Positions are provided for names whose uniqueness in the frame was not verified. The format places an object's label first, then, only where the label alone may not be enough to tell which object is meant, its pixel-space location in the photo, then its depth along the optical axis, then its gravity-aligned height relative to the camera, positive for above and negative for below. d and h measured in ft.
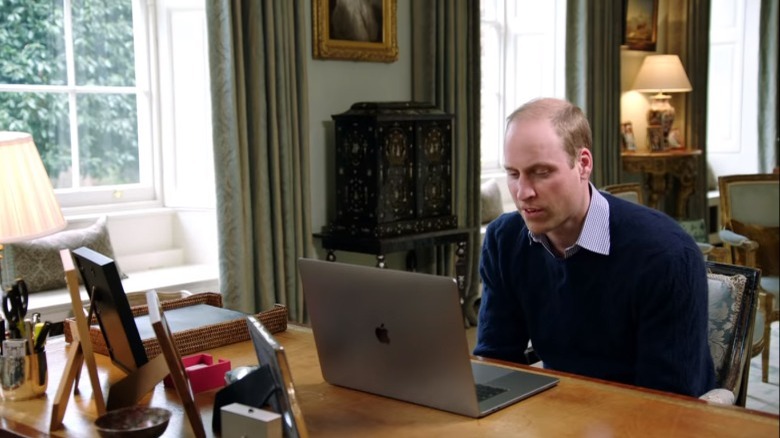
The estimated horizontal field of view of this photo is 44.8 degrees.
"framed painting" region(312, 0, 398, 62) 15.60 +1.54
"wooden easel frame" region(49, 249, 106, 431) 6.16 -1.60
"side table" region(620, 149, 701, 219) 22.54 -1.19
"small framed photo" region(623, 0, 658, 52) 22.99 +2.27
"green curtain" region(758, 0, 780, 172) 26.81 +0.74
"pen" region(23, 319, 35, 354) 6.95 -1.53
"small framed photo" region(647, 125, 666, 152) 23.29 -0.50
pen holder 6.82 -1.81
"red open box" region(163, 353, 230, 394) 6.82 -1.82
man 7.09 -1.21
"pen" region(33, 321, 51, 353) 7.05 -1.59
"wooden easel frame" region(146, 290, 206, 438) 5.47 -1.42
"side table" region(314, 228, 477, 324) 15.03 -2.01
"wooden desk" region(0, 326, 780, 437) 5.80 -1.90
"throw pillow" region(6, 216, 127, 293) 13.23 -1.84
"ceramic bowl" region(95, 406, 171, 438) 5.54 -1.79
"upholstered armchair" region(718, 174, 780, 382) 18.34 -2.03
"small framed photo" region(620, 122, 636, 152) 23.07 -0.48
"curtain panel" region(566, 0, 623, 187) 20.88 +1.03
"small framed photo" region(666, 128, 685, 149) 23.75 -0.59
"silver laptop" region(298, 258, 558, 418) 5.91 -1.45
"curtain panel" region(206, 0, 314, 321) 13.79 -0.38
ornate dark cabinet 15.07 -0.78
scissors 7.01 -1.35
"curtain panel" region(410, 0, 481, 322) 17.33 +0.78
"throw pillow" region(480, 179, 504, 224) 20.15 -1.77
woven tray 7.54 -1.74
